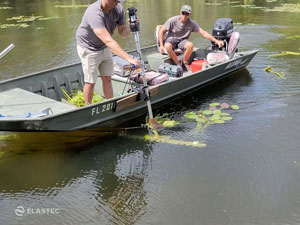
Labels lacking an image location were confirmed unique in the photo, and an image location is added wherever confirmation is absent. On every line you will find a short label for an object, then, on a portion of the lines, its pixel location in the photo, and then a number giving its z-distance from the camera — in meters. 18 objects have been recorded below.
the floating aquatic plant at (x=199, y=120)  4.80
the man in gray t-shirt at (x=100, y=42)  4.16
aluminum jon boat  4.04
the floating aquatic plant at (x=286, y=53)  8.74
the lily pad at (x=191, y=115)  5.53
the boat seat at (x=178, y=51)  6.80
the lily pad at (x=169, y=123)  5.25
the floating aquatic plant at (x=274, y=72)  7.22
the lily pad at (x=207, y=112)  5.65
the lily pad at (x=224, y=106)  5.88
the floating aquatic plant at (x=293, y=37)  10.48
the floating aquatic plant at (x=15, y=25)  13.38
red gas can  6.63
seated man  6.57
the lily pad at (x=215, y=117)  5.40
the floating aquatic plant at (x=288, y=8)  15.72
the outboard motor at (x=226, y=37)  6.93
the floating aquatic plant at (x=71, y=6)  19.10
